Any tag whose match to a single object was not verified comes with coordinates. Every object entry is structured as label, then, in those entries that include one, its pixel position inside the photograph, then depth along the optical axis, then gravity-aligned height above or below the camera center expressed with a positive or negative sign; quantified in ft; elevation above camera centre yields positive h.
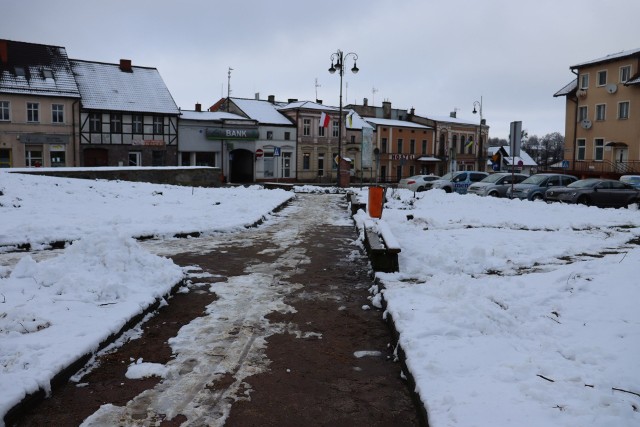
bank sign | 150.30 +13.54
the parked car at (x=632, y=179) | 86.55 +0.96
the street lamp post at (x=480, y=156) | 217.09 +11.38
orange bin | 43.38 -1.63
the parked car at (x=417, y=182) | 112.73 +0.00
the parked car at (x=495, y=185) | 89.29 -0.34
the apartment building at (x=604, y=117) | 129.59 +17.70
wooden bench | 28.30 -4.18
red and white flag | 144.66 +17.01
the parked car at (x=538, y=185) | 81.92 -0.20
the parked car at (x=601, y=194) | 72.49 -1.35
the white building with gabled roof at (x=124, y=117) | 132.77 +16.09
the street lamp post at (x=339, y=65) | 114.62 +25.39
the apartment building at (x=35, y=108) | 122.21 +16.47
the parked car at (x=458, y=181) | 105.91 +0.32
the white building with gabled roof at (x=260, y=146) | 156.97 +10.26
